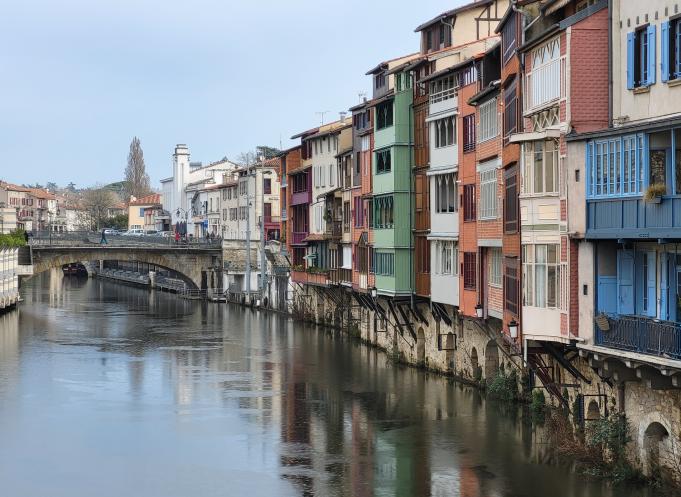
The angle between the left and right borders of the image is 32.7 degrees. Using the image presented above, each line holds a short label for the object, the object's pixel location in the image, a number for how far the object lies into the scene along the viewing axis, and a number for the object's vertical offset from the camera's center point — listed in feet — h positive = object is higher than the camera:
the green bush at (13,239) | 302.25 +3.23
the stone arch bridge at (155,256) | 346.13 -1.52
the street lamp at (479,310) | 135.95 -7.14
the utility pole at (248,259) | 332.39 -2.46
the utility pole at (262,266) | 315.99 -4.25
